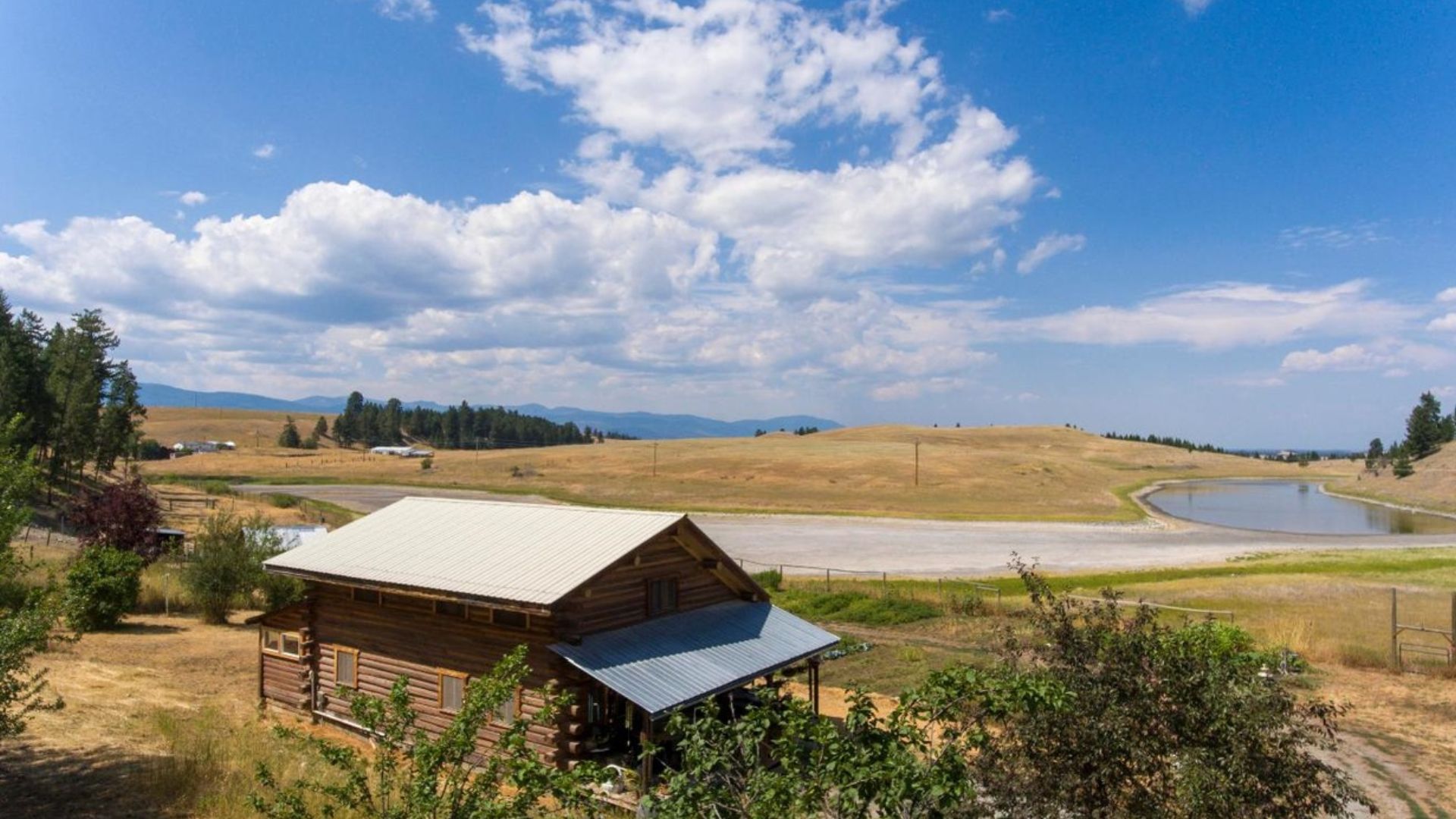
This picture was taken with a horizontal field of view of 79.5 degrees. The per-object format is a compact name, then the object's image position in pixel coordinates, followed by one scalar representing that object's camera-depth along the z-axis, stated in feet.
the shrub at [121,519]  111.04
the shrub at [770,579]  133.49
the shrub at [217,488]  264.11
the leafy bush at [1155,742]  23.72
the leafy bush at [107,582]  90.43
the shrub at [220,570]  102.22
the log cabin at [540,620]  53.78
